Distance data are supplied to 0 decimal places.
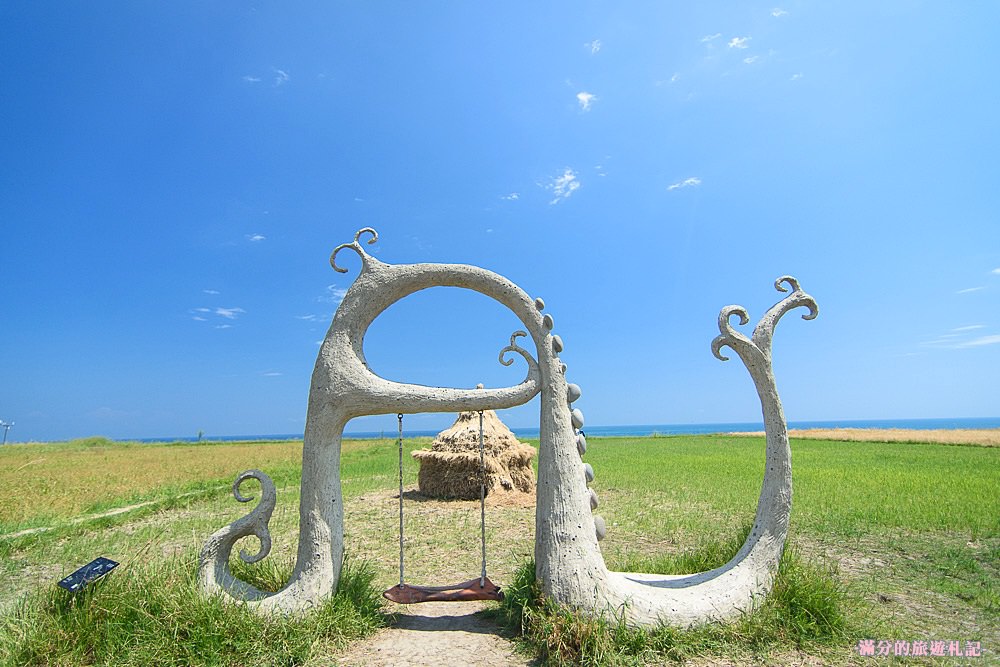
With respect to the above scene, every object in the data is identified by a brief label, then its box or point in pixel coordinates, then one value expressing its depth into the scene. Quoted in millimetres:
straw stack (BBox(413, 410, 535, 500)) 9648
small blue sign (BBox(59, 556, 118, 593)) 3668
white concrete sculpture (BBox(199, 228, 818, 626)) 3887
